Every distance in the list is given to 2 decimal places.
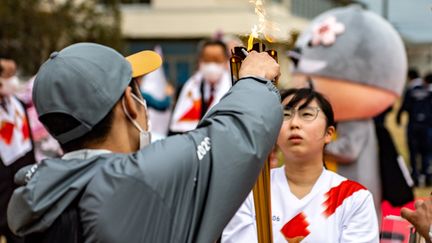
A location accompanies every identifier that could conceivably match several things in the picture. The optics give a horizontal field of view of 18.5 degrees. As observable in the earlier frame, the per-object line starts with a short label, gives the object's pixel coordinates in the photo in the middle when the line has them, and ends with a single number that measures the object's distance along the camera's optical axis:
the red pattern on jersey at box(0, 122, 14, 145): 9.80
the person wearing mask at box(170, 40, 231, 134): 10.63
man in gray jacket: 3.18
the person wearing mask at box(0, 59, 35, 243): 9.55
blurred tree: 38.25
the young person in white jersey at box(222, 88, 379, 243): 4.87
